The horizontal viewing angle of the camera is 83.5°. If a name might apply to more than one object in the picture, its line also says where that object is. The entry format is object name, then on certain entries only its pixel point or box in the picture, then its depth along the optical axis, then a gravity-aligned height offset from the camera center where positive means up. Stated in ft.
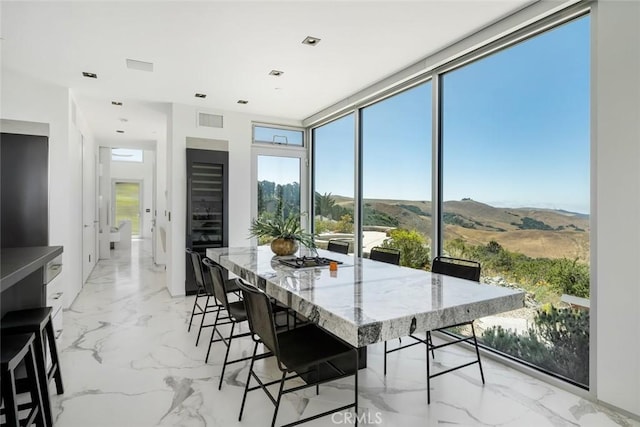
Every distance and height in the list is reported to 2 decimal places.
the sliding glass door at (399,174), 12.63 +1.56
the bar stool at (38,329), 6.42 -2.11
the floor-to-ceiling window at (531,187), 8.38 +0.75
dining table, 5.01 -1.42
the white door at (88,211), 18.16 +0.10
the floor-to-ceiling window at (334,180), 16.98 +1.73
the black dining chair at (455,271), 8.14 -1.39
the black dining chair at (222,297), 8.48 -2.10
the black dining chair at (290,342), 5.96 -2.46
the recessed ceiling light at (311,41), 10.16 +4.97
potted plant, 11.00 -0.65
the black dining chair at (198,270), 10.72 -1.74
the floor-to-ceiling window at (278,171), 19.10 +2.34
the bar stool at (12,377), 5.02 -2.49
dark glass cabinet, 16.72 +0.55
